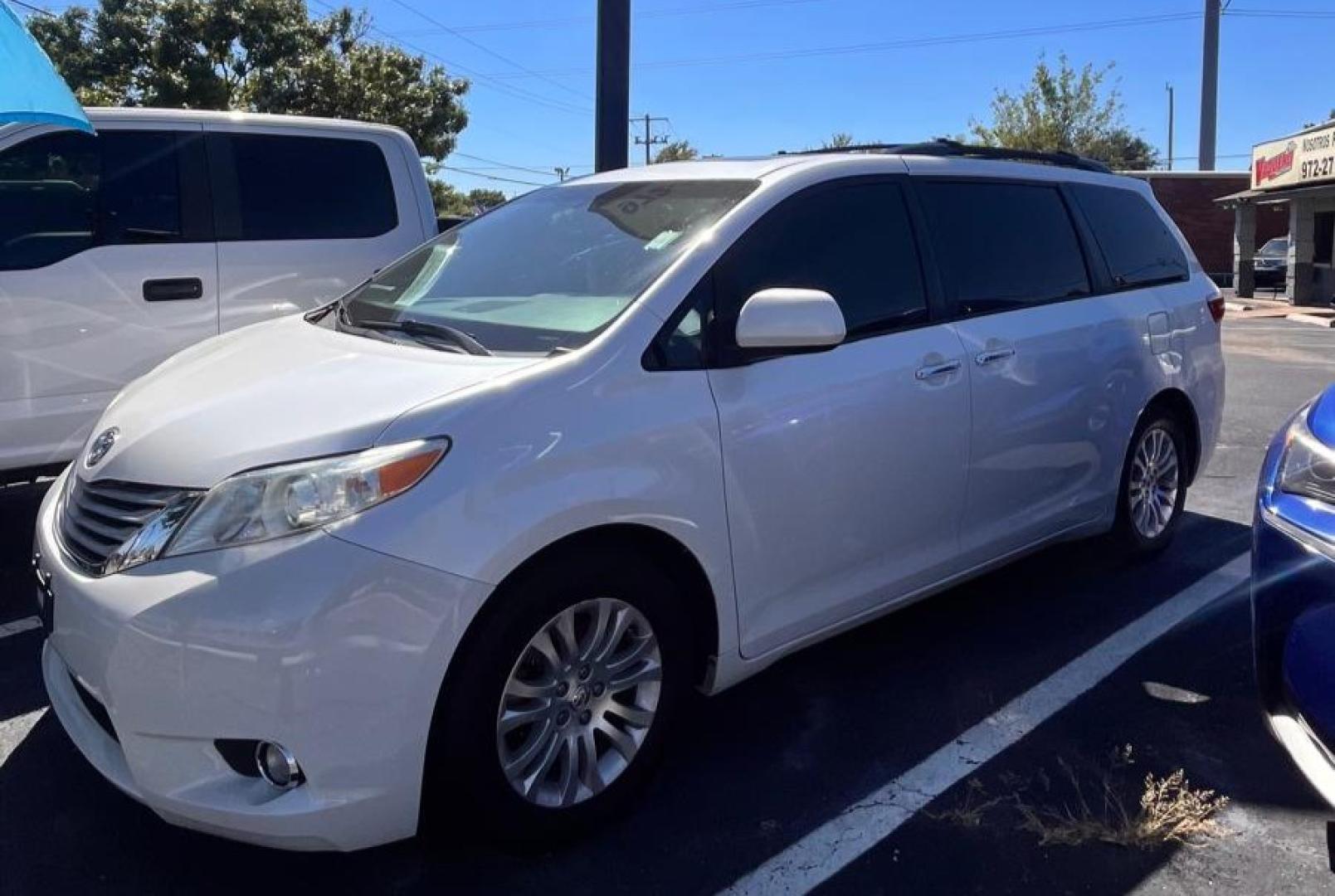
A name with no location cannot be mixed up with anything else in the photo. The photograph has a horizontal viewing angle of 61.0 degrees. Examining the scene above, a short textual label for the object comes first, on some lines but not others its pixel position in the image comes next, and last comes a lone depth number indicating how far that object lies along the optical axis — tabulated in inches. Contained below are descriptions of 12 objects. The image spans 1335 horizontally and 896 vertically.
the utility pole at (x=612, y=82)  416.8
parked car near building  1279.5
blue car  100.5
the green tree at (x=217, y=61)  861.2
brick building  1519.4
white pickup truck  195.2
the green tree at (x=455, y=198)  1572.3
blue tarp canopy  130.8
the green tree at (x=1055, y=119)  1537.9
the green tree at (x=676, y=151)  1497.0
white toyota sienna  96.1
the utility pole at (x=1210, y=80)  1503.4
